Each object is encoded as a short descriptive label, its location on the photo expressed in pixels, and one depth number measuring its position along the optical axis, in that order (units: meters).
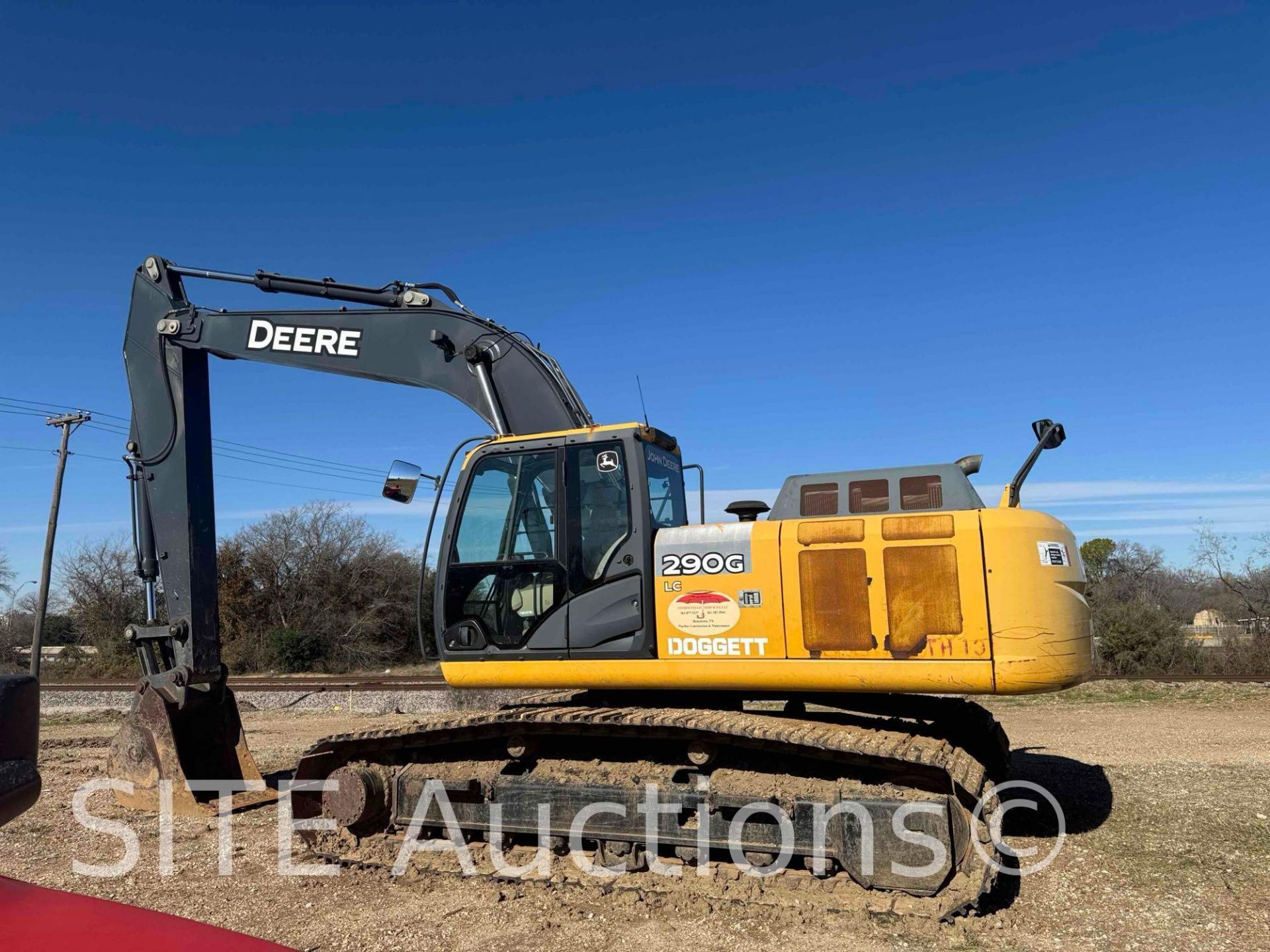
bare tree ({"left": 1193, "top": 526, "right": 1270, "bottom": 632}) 24.31
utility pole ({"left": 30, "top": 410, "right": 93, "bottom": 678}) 25.12
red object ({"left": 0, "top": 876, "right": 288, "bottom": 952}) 1.84
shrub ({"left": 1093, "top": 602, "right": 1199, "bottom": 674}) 18.39
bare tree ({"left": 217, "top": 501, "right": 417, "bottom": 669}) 33.12
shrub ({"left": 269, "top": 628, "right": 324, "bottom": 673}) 29.31
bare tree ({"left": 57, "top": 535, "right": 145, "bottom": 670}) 36.50
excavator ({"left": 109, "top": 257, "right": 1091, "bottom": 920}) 5.67
